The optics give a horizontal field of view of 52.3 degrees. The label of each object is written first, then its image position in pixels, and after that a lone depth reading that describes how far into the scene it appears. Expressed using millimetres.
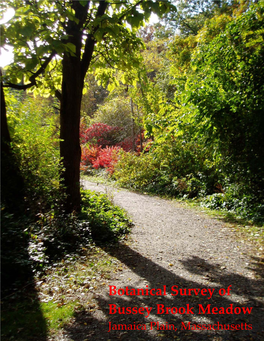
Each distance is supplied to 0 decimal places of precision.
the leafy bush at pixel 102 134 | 20031
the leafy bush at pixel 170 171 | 9117
